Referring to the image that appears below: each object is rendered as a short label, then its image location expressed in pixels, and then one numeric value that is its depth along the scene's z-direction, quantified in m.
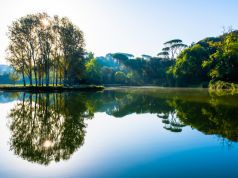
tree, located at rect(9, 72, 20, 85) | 65.84
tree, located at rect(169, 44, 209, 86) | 81.25
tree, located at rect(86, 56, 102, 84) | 76.84
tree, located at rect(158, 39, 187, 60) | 107.89
